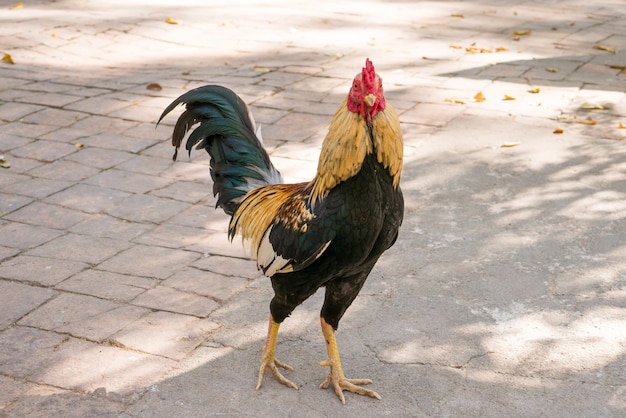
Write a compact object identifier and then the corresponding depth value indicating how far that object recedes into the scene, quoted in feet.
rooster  10.84
